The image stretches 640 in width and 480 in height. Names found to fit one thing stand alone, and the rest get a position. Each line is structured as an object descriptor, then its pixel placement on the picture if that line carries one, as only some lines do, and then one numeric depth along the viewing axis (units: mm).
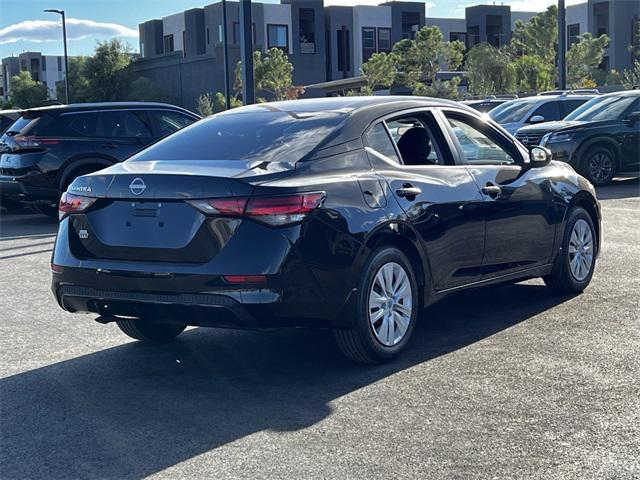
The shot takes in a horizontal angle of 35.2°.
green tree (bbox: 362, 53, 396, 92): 58812
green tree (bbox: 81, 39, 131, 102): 73125
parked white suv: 22281
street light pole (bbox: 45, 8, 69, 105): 55781
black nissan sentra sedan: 5477
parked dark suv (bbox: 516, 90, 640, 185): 18062
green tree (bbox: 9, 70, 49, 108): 85562
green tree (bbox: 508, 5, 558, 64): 59875
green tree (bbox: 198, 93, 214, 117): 58000
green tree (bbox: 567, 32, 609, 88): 57000
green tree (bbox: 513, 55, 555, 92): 53938
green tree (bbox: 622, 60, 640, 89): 44522
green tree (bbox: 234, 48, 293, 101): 60688
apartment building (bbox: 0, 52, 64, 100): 130750
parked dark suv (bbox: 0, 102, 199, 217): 15164
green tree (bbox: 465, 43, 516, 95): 53031
